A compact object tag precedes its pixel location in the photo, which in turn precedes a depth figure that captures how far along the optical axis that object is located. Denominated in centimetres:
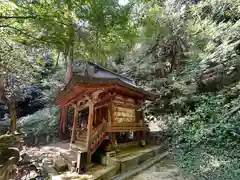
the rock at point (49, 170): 461
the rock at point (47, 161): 565
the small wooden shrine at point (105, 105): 431
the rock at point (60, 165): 482
